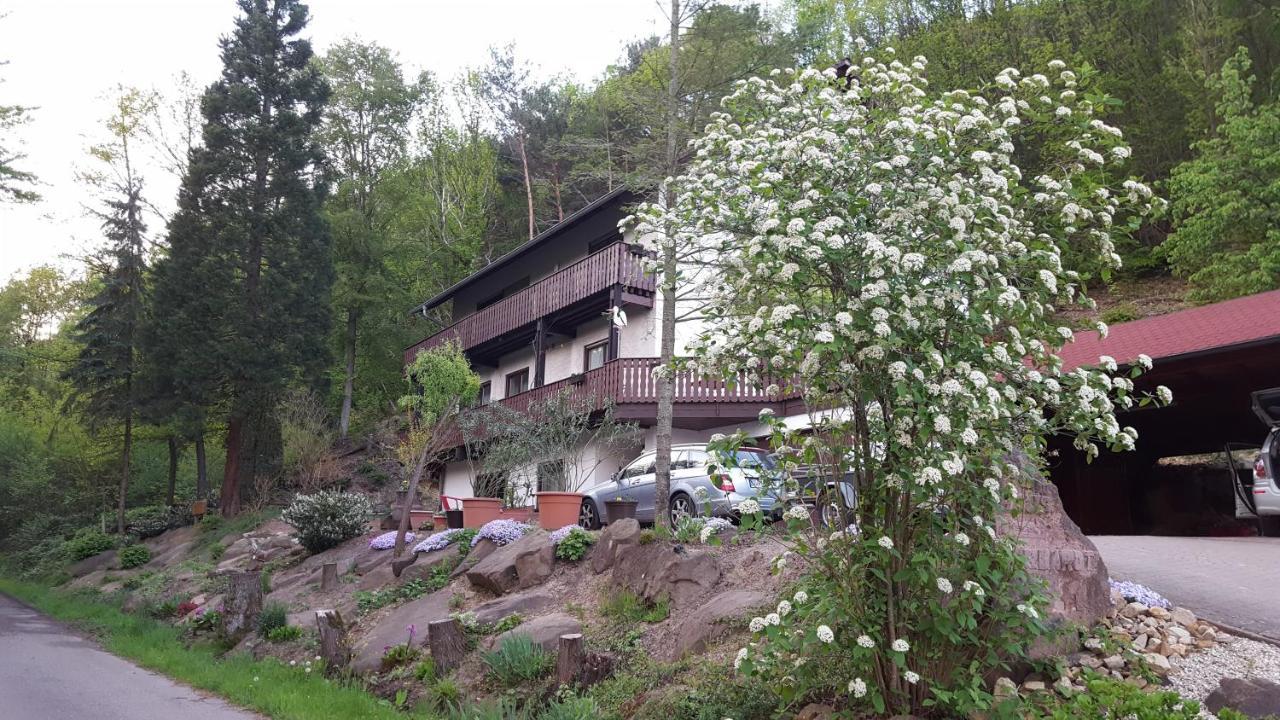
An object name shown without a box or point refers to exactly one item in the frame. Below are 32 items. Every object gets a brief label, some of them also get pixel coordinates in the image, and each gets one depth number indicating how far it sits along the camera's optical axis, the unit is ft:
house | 70.03
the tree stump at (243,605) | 45.09
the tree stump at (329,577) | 50.70
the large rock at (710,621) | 26.66
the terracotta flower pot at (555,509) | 50.80
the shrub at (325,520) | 61.67
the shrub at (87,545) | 89.04
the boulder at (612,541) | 36.50
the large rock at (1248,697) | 17.13
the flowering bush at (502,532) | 45.98
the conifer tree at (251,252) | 88.28
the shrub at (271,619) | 43.73
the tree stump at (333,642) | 35.19
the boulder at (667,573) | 31.63
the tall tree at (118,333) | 96.78
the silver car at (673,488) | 43.34
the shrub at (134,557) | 80.59
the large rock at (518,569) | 39.45
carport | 44.57
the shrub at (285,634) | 42.33
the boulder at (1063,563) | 21.68
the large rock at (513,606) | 35.37
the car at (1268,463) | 42.55
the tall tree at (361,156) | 121.60
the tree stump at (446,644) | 31.12
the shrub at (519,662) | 28.43
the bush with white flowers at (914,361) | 17.76
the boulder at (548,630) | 30.45
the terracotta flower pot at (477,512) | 57.00
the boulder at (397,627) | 35.19
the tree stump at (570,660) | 26.25
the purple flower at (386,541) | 56.29
